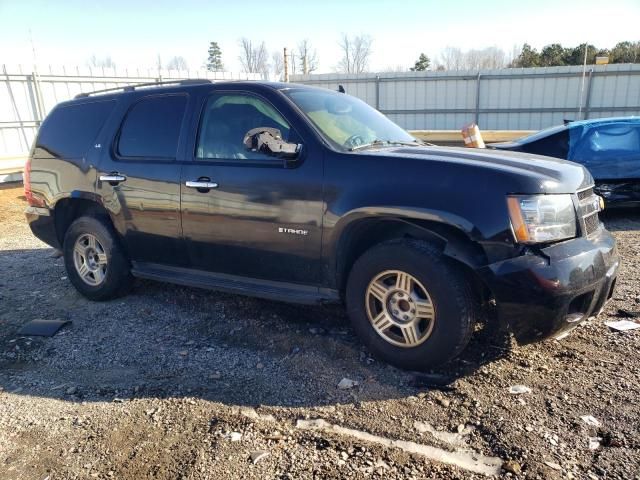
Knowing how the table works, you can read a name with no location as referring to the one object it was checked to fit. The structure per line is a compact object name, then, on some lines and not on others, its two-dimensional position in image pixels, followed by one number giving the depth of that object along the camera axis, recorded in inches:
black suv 121.7
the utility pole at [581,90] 698.9
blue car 294.7
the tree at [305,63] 1528.1
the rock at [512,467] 98.3
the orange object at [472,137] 332.2
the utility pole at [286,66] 833.5
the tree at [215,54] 2847.0
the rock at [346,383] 131.4
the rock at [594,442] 104.5
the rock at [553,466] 98.6
